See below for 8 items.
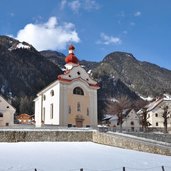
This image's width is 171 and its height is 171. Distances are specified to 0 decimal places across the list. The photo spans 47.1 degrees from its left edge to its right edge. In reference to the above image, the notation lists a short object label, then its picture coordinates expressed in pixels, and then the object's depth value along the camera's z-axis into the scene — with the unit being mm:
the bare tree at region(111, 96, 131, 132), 55260
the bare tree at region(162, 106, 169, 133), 39498
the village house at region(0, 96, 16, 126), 40846
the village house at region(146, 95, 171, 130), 56046
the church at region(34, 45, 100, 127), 36054
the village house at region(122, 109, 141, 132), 55597
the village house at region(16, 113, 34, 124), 76072
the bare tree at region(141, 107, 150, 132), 40502
